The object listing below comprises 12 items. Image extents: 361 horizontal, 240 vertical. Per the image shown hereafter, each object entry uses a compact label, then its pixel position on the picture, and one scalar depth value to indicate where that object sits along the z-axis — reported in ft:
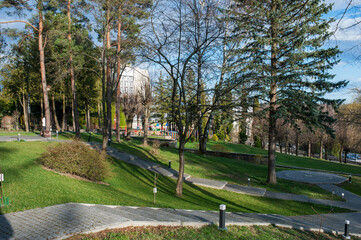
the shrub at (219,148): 99.46
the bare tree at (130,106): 105.09
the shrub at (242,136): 144.25
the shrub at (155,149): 68.84
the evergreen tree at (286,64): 46.96
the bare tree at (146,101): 80.68
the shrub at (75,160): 34.86
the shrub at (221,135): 150.61
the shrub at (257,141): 143.43
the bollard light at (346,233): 24.92
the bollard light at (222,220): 20.78
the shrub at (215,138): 139.83
